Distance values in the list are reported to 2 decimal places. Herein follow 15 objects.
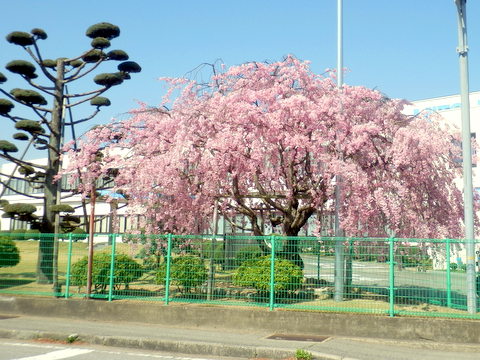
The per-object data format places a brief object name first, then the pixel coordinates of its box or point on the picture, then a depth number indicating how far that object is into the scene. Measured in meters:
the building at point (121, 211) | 34.85
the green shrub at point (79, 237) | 12.48
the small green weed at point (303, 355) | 8.09
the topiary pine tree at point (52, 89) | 18.30
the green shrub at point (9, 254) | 13.83
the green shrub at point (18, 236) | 13.13
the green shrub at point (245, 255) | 11.54
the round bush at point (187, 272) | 11.78
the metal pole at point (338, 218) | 11.06
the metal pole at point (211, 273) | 11.64
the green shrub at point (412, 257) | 9.95
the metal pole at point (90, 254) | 12.31
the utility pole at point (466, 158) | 10.12
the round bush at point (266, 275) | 11.11
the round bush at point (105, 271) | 12.56
